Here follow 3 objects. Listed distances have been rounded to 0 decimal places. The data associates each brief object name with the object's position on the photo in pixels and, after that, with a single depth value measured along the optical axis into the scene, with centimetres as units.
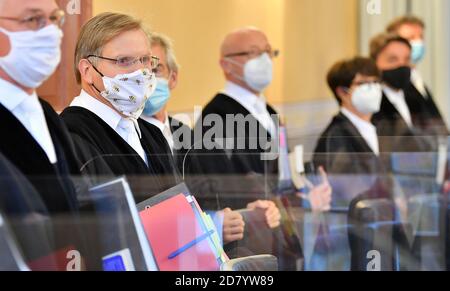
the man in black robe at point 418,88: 679
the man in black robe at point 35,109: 381
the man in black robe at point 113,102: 413
